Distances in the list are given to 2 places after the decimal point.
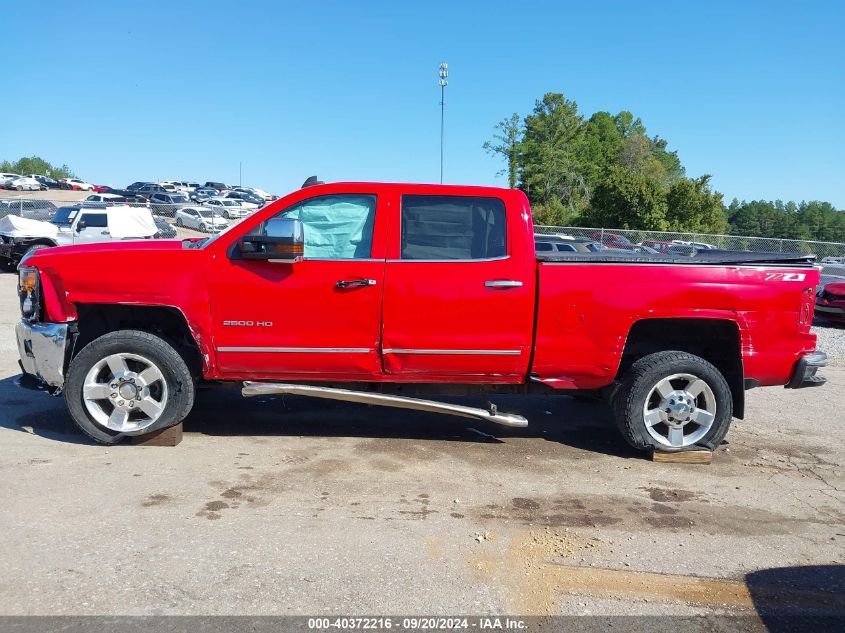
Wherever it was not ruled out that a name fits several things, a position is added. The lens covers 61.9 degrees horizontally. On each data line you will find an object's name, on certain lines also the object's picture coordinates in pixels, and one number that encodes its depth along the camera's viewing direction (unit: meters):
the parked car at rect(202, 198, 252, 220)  40.78
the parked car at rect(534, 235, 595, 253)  14.28
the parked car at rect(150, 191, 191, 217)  50.14
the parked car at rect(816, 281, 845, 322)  14.94
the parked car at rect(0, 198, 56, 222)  21.94
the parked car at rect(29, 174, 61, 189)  71.62
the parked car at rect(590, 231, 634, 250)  27.67
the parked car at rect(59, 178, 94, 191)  72.88
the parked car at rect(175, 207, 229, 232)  34.09
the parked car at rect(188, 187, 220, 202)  56.72
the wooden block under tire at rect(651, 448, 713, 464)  5.36
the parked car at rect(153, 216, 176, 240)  20.81
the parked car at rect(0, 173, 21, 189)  63.31
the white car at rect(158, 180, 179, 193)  68.01
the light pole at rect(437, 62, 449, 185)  36.38
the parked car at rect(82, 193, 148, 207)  38.26
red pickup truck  5.07
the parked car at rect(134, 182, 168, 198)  63.23
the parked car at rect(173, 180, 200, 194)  70.94
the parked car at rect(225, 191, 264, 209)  58.71
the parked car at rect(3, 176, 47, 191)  62.56
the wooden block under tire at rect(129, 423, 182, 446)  5.23
